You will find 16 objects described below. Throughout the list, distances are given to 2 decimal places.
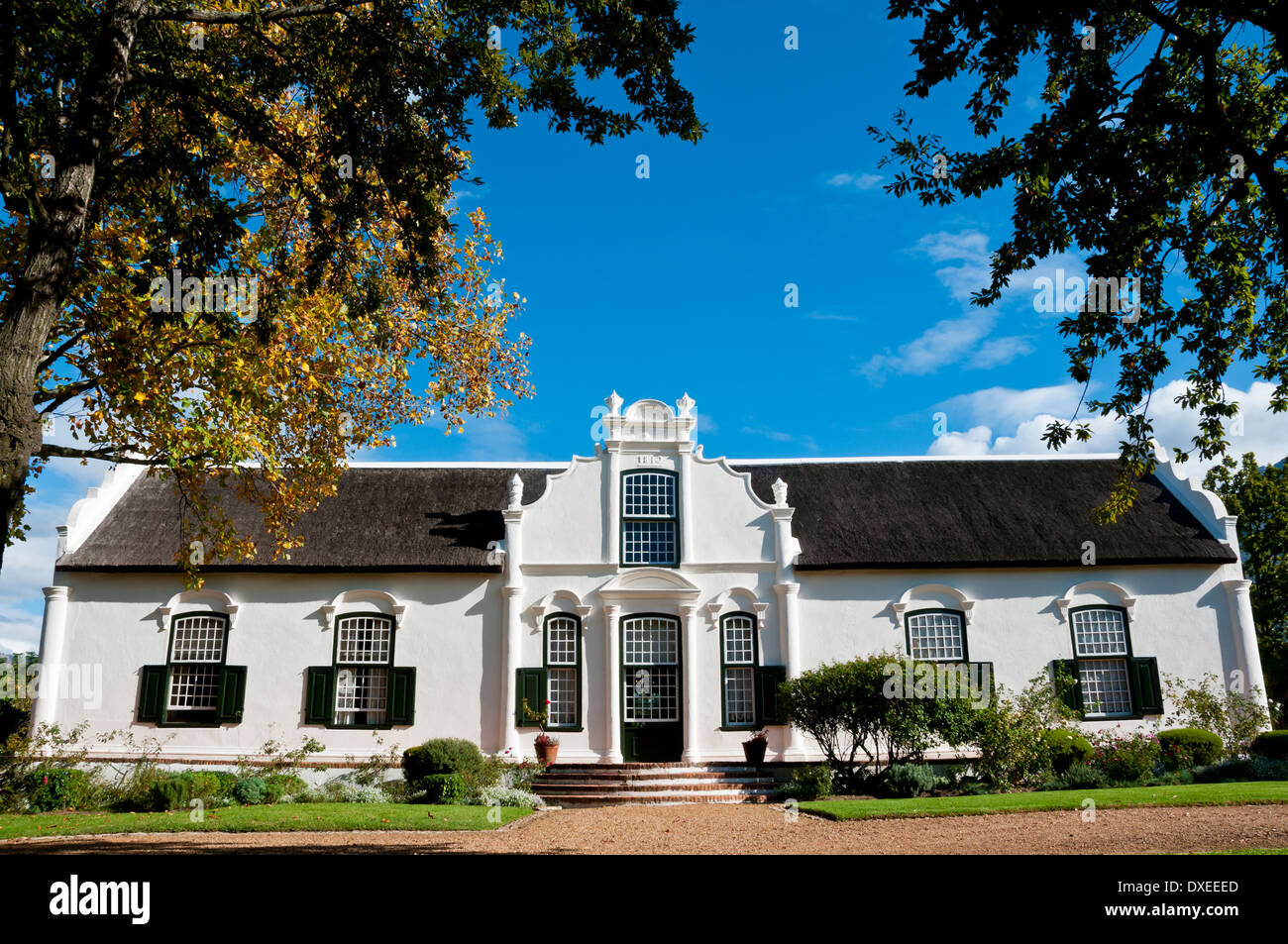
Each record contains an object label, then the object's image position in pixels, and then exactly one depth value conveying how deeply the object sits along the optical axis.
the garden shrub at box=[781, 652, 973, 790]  14.55
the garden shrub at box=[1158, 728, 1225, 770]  16.52
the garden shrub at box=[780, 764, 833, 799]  14.93
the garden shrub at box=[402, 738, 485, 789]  15.76
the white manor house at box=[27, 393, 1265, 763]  18.03
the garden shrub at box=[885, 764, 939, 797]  14.45
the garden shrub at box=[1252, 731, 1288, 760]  16.23
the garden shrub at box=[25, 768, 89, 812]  15.82
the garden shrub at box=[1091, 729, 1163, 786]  15.16
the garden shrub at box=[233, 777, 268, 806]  15.44
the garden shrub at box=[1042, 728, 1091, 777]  15.84
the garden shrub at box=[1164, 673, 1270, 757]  17.47
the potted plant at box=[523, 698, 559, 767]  17.30
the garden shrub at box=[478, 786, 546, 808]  14.70
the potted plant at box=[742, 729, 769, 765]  17.20
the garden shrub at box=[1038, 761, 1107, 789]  14.71
